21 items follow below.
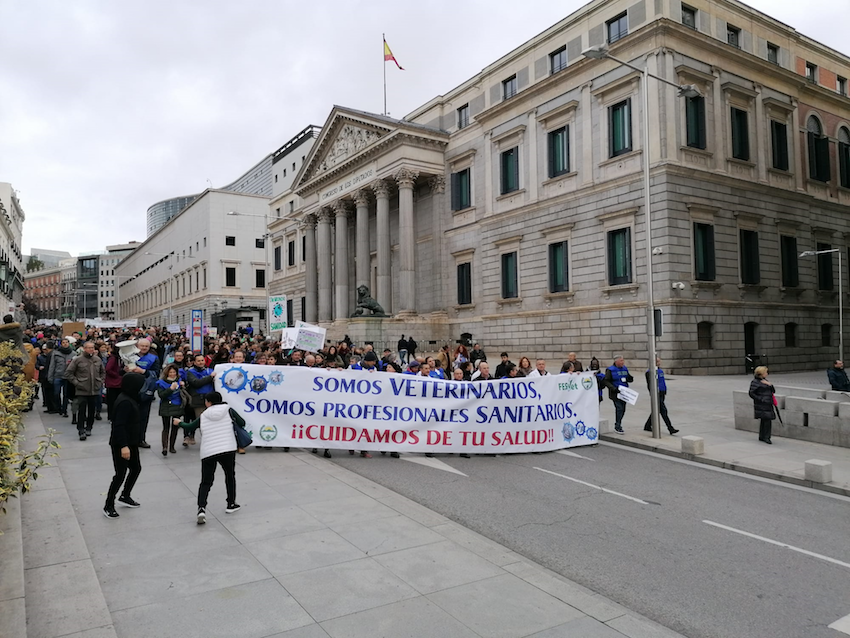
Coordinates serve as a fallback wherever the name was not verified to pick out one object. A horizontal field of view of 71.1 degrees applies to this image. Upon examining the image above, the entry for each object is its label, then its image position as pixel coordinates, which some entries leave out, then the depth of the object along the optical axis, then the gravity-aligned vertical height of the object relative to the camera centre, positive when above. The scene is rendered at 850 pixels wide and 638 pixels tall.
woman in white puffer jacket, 7.31 -1.24
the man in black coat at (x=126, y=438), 7.43 -1.15
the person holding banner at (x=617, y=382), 14.11 -1.10
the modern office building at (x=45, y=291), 159.25 +15.81
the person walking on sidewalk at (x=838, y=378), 17.17 -1.32
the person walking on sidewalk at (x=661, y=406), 13.76 -1.67
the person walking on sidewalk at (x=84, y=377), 12.68 -0.64
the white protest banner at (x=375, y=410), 11.62 -1.36
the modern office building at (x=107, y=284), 155.88 +16.61
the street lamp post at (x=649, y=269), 13.36 +1.65
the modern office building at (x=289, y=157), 67.88 +22.22
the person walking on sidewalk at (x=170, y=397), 11.12 -0.96
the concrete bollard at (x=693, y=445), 11.62 -2.15
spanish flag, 45.06 +21.80
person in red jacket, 12.09 -0.51
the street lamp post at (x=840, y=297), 31.92 +2.07
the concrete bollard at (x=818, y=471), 9.43 -2.20
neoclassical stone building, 27.66 +7.88
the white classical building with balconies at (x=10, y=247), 66.46 +13.96
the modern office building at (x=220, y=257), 75.25 +11.64
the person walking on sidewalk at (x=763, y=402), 12.72 -1.47
